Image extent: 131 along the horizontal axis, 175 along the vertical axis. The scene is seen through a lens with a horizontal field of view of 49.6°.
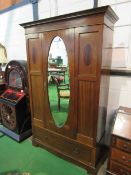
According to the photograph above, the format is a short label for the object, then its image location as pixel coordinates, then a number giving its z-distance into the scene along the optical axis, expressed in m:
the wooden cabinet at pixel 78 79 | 1.43
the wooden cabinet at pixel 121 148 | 1.48
